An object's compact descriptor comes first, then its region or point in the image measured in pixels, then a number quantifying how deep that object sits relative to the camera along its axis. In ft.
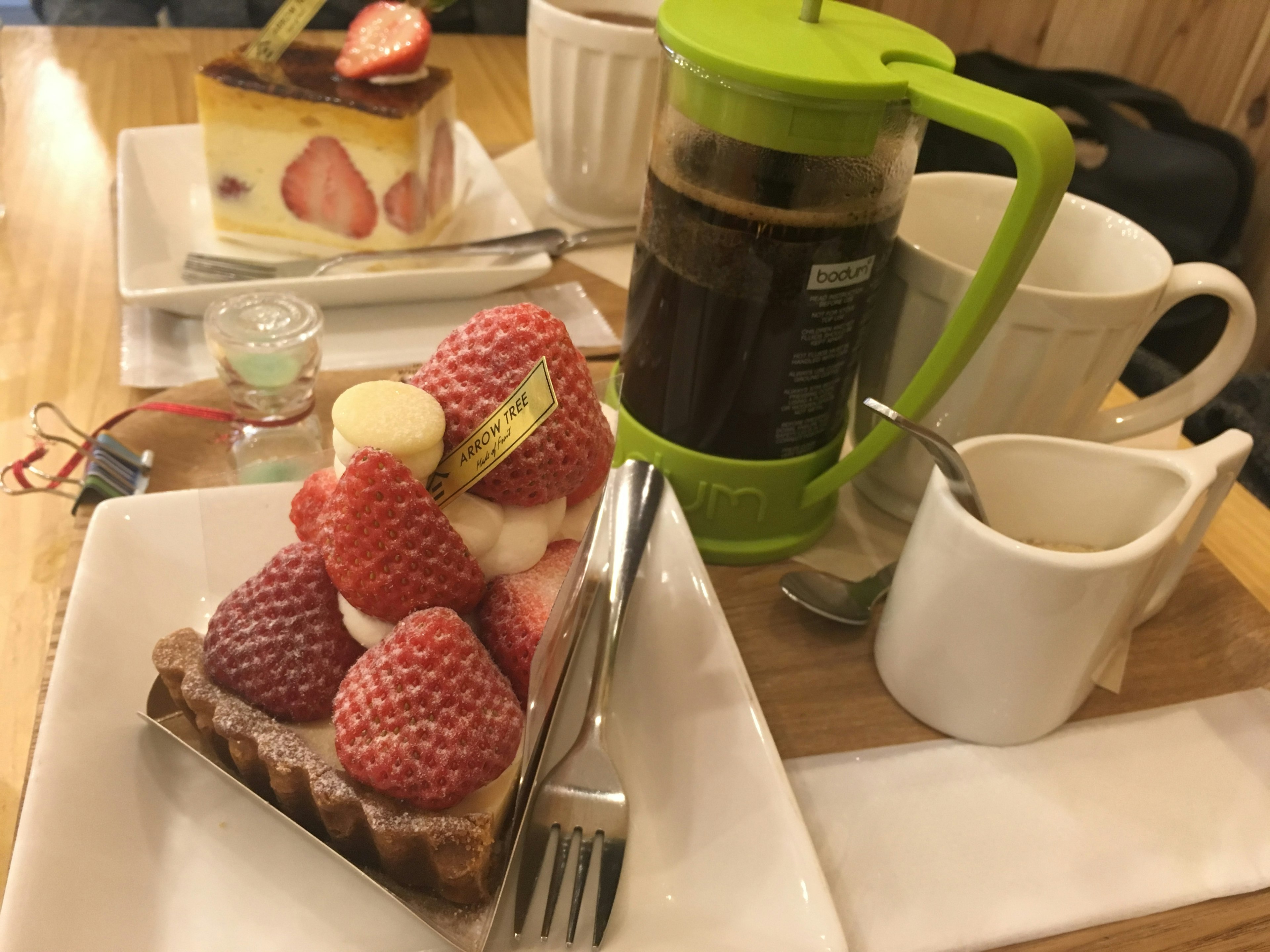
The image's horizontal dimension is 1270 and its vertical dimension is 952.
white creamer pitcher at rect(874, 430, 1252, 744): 1.82
